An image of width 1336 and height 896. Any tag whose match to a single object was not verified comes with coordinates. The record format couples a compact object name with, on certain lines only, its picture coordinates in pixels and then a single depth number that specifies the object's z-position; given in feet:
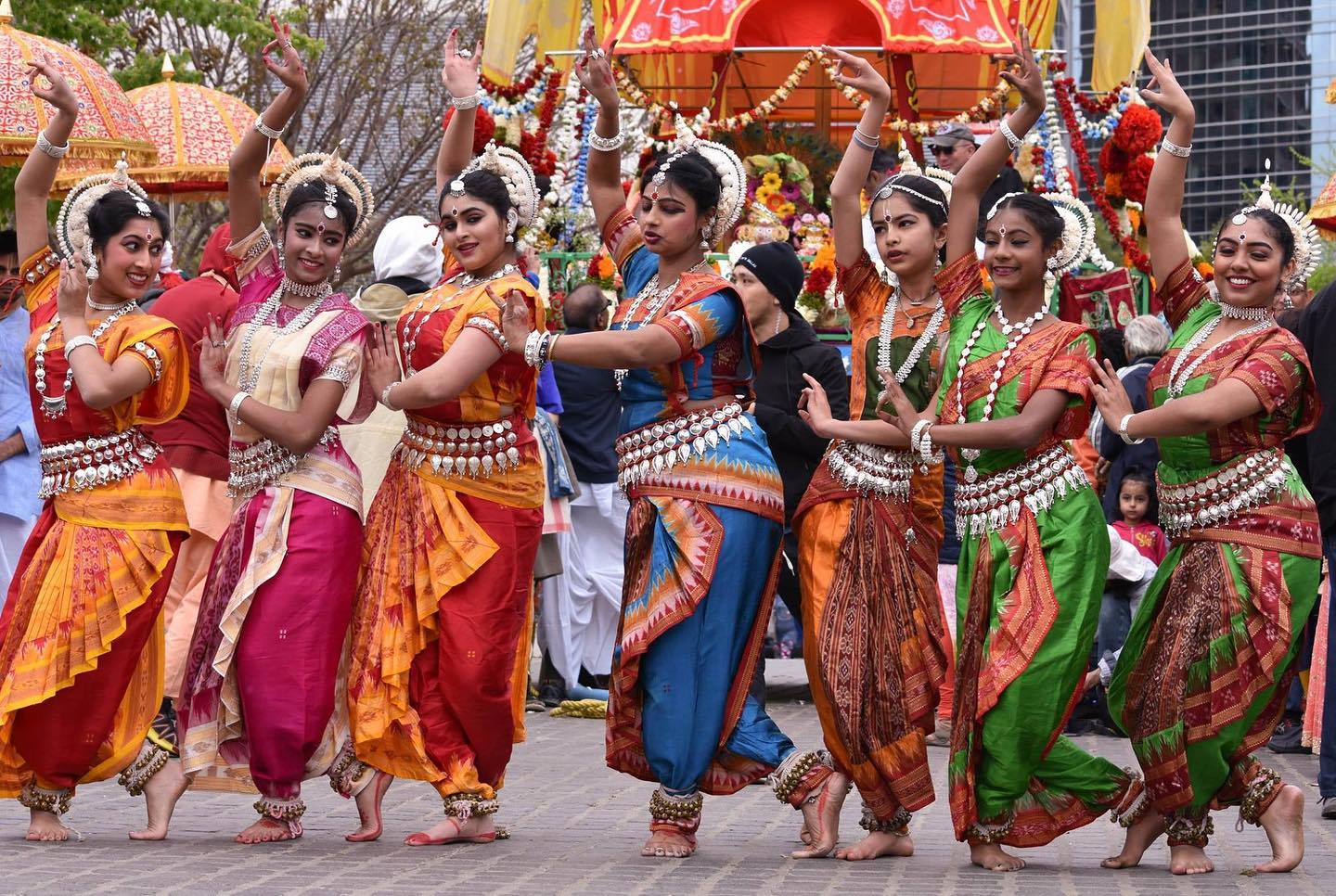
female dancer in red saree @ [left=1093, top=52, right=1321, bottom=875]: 17.99
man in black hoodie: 28.37
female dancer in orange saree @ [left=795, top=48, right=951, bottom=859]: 18.80
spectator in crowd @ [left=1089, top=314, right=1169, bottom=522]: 32.07
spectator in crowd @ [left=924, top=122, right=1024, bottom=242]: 30.73
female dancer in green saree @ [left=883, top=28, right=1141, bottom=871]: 17.92
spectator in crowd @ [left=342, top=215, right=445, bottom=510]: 25.79
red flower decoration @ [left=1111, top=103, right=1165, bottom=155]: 45.32
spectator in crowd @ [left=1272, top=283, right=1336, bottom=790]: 22.57
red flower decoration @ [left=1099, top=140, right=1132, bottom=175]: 47.01
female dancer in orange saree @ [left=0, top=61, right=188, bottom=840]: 19.19
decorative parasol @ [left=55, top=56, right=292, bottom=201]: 36.70
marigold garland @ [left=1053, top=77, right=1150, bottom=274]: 48.78
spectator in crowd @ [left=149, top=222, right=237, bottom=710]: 25.39
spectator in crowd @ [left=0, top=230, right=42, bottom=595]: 28.81
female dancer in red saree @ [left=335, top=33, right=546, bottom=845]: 18.98
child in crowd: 32.55
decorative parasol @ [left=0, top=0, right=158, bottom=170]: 30.25
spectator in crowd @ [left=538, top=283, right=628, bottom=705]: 33.94
